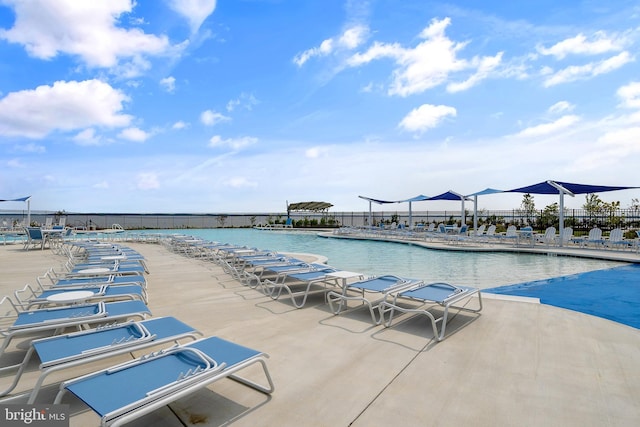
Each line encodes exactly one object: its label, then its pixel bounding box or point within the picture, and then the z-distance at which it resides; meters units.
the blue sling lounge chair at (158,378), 1.43
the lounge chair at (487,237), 13.45
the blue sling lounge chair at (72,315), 2.40
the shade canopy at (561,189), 12.04
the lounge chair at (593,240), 11.22
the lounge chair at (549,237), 12.16
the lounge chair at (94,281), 3.77
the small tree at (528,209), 23.18
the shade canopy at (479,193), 14.84
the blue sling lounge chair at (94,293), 3.06
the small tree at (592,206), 19.66
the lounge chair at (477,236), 13.51
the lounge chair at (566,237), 12.02
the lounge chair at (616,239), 10.85
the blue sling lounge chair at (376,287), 3.64
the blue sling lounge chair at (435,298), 3.13
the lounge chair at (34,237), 10.72
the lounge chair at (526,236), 12.36
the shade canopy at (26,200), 15.59
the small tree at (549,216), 20.48
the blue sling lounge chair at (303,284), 4.28
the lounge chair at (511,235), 12.98
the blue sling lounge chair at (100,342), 1.83
